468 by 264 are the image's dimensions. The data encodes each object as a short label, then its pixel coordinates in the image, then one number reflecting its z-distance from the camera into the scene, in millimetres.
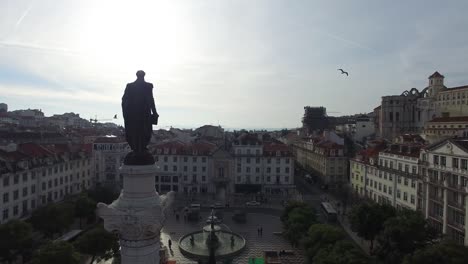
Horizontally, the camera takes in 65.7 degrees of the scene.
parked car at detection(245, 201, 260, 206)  66306
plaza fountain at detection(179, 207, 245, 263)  39966
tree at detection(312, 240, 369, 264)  25531
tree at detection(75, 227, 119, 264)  33000
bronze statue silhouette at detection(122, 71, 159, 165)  11000
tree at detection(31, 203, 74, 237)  39688
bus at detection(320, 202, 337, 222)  54875
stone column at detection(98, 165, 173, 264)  9914
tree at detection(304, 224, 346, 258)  31094
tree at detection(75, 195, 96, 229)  46188
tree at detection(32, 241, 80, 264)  27219
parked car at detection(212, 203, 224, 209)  63941
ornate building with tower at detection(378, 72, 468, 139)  109375
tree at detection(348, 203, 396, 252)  39719
